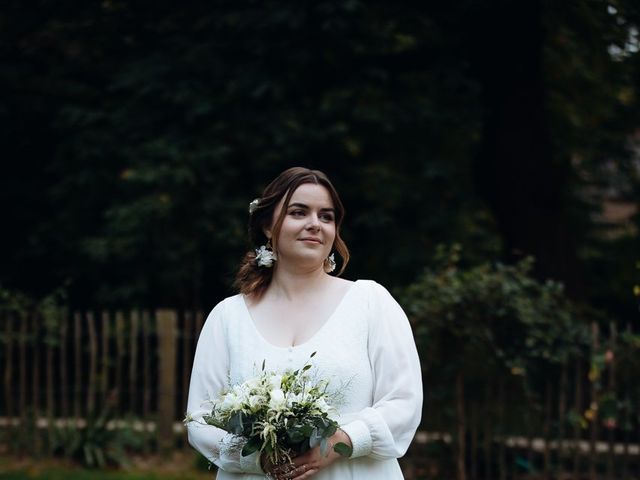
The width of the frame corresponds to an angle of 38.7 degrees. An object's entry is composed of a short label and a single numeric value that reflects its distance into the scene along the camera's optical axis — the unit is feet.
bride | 10.53
